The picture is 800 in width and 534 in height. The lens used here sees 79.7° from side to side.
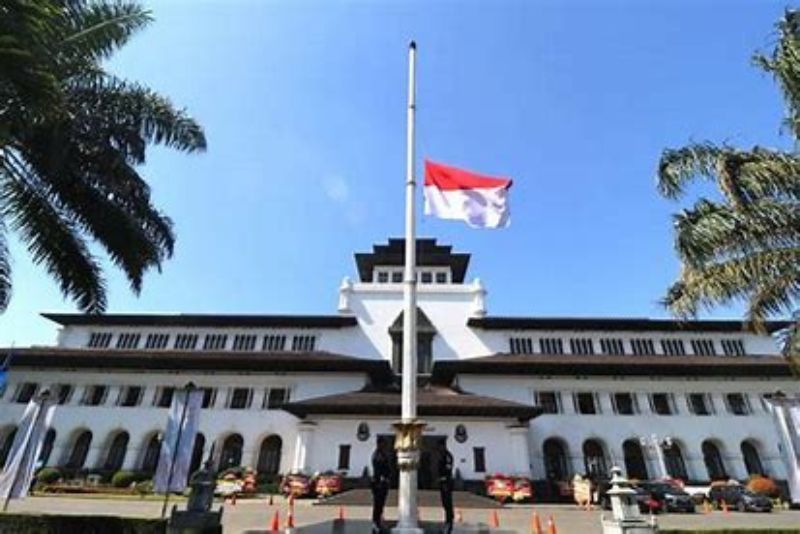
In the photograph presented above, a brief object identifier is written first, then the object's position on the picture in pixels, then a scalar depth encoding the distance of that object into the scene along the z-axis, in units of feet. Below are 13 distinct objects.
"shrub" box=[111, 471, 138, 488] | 96.89
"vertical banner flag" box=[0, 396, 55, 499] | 51.62
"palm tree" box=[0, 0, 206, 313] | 38.55
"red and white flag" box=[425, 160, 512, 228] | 41.50
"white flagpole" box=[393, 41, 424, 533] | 31.78
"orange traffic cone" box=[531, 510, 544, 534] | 41.27
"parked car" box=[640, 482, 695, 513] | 76.59
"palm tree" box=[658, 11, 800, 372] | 36.11
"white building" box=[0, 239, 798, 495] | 97.35
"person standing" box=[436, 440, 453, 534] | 34.30
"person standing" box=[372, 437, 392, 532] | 34.78
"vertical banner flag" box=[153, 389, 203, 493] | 49.60
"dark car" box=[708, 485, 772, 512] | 79.77
